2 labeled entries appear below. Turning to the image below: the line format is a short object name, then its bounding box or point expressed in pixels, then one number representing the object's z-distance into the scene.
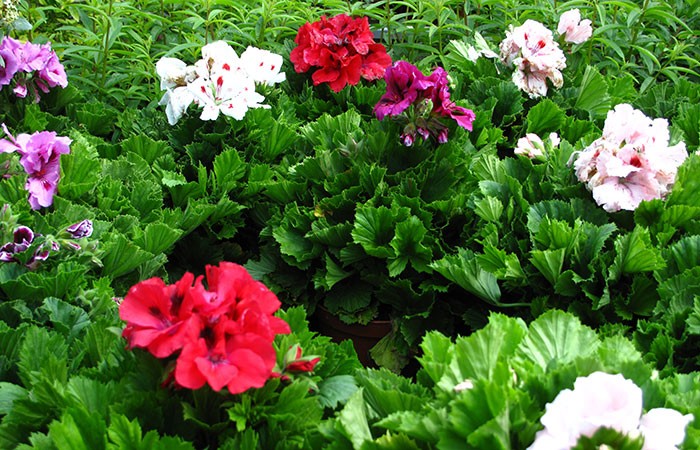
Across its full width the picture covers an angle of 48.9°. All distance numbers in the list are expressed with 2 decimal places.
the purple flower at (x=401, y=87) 2.24
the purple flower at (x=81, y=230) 1.82
